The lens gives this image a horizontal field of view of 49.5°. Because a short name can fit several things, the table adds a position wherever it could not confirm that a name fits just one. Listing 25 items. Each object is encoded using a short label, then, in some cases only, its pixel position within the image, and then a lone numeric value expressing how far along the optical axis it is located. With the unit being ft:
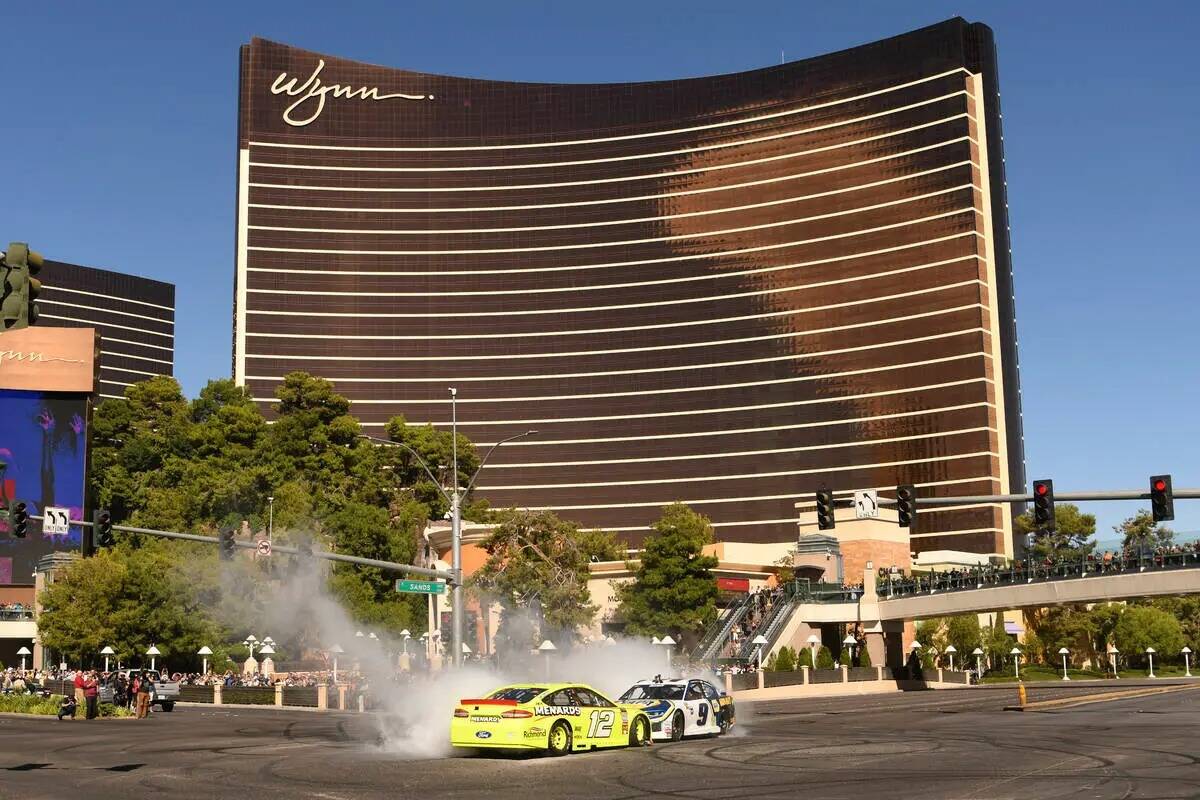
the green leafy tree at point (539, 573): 246.88
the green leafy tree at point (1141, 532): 368.48
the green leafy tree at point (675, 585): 246.47
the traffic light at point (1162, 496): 97.45
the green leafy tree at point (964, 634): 285.02
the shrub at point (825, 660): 211.61
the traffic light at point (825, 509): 108.17
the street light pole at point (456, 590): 120.98
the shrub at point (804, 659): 207.82
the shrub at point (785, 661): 201.98
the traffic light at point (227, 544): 118.32
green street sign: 125.52
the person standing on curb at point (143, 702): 152.56
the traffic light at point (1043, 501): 102.42
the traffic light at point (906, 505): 104.27
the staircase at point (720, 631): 215.92
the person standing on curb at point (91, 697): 148.05
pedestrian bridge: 191.31
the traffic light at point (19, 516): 110.73
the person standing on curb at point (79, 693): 151.43
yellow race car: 83.66
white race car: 96.68
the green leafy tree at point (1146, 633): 303.68
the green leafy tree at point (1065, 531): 346.33
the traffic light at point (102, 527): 114.73
